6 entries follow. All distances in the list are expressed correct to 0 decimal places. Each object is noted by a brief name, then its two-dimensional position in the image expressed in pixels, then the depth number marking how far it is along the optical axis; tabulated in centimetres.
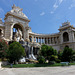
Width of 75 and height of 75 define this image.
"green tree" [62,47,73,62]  2728
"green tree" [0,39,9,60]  2044
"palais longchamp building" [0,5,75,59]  3585
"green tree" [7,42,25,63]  1992
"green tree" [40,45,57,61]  2276
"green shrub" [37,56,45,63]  2211
